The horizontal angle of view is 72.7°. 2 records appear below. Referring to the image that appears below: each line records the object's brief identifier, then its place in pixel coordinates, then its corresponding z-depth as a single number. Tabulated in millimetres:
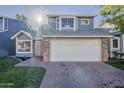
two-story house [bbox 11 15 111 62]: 6824
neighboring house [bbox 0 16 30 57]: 7619
